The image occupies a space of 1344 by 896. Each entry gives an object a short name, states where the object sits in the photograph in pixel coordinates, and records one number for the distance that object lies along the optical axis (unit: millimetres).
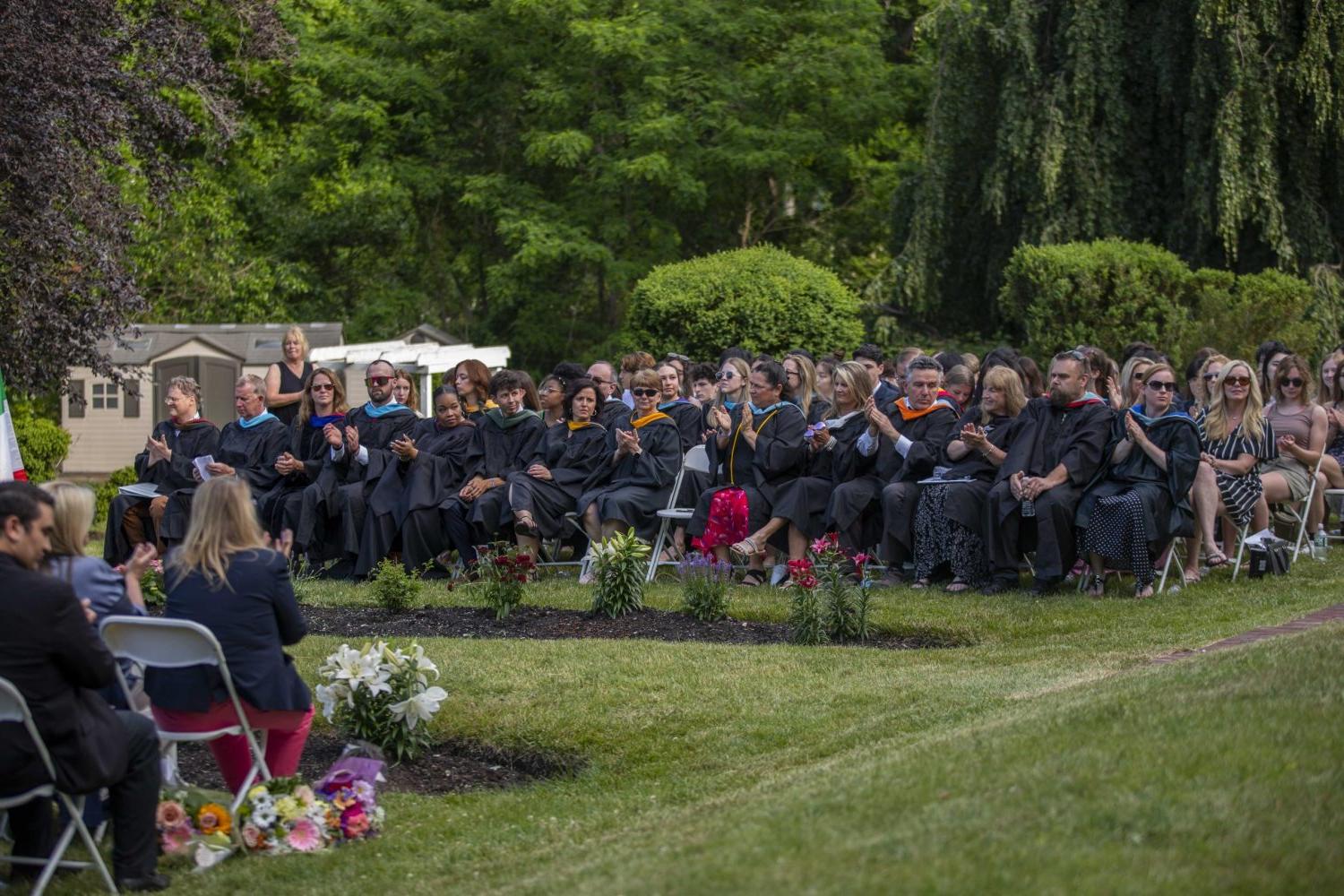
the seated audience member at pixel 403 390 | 15789
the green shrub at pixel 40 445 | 24672
